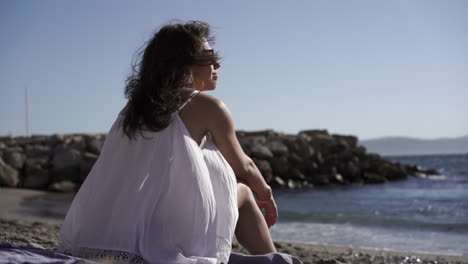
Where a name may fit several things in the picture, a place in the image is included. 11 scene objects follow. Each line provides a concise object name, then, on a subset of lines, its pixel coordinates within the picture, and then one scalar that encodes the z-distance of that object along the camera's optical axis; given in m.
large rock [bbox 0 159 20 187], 11.44
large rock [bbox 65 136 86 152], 13.45
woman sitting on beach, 1.96
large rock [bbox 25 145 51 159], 13.29
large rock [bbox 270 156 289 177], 15.71
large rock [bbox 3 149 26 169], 12.39
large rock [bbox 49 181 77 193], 11.59
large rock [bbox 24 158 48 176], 12.31
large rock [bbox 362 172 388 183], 18.20
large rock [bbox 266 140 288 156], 15.91
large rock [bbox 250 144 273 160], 15.29
